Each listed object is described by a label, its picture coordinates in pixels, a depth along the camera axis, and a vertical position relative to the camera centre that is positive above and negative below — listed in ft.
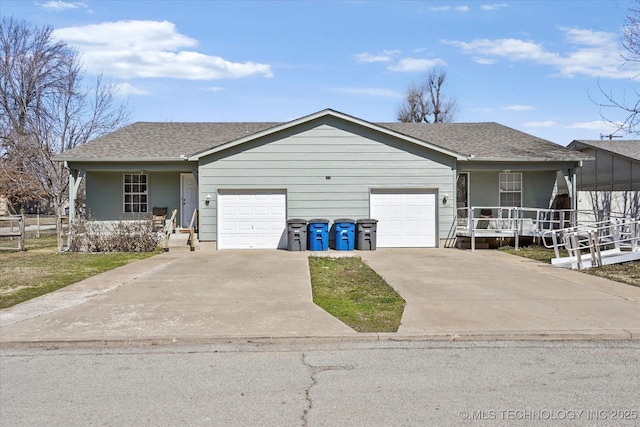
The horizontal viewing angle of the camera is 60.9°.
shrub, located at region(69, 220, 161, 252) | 59.41 -3.81
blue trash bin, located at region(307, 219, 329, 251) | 59.52 -3.34
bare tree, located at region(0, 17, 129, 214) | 91.81 +13.96
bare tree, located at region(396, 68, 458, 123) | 168.40 +29.92
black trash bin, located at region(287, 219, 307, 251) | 59.00 -3.37
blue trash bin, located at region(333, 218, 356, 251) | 59.82 -3.37
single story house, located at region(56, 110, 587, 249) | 61.82 +3.51
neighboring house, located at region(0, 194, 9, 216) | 167.10 -1.19
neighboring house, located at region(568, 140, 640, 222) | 64.49 +3.62
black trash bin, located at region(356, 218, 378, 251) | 59.98 -3.48
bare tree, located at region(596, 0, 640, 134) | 58.44 +9.84
